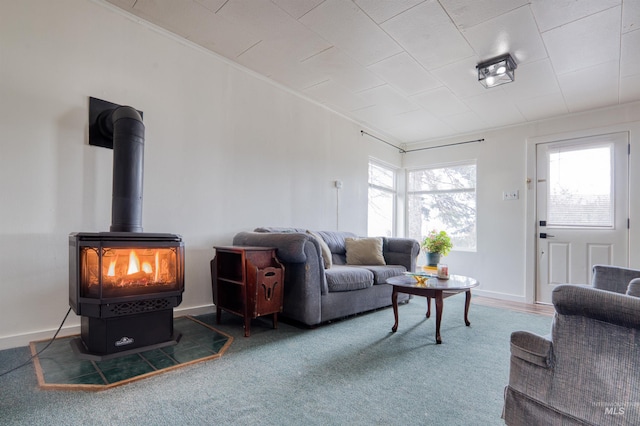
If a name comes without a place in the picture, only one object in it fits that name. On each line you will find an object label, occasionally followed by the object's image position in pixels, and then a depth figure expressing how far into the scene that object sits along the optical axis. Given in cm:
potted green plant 379
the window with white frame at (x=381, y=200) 524
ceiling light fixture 297
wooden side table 249
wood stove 189
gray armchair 93
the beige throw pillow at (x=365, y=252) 379
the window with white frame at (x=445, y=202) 512
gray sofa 262
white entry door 386
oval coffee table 249
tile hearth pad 166
